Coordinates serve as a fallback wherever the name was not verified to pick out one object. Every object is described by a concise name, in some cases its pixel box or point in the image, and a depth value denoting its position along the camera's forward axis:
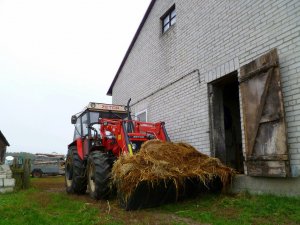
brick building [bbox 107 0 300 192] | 5.61
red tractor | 6.57
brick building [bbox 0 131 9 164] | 34.97
